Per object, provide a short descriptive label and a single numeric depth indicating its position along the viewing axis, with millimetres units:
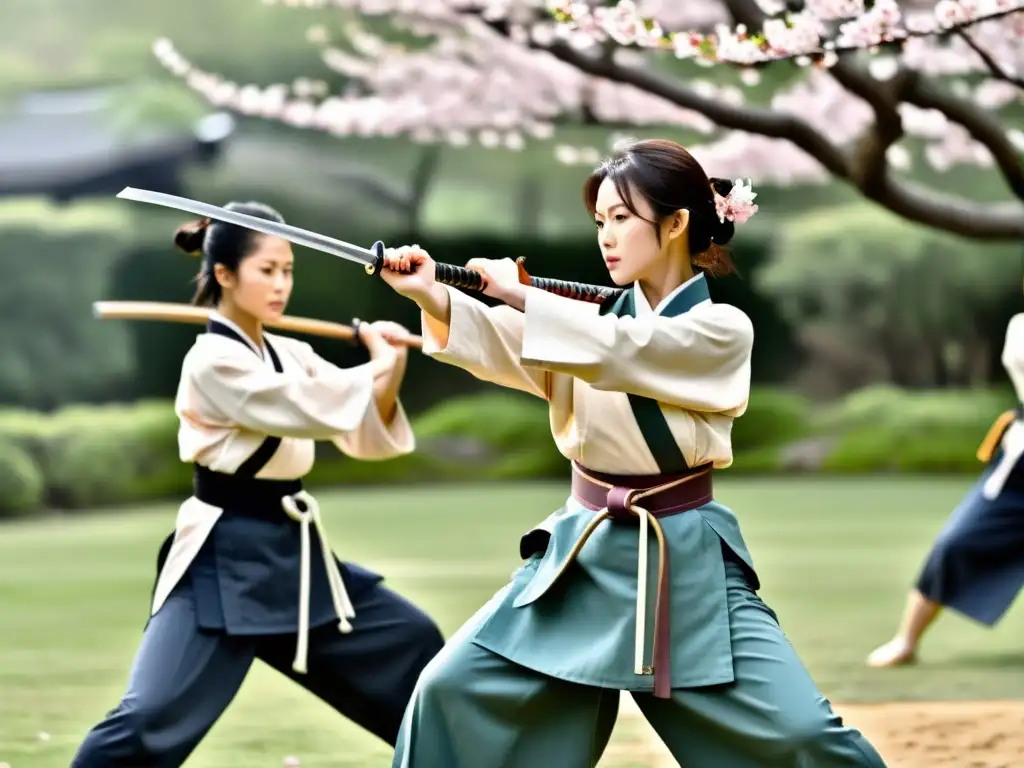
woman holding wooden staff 5824
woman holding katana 4398
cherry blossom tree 7434
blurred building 19875
